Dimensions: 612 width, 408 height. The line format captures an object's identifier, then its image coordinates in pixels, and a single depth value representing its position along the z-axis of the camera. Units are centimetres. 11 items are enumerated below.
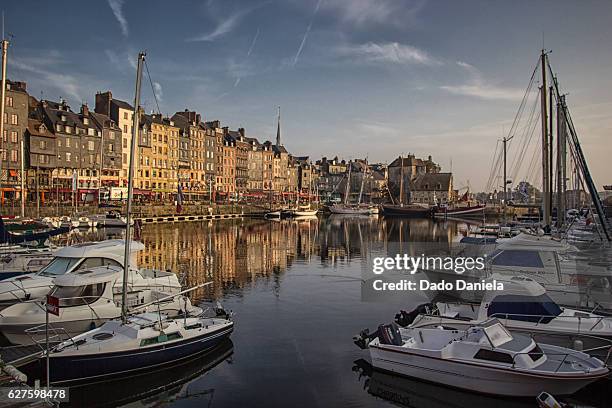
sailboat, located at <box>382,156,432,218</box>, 12369
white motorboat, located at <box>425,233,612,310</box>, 2008
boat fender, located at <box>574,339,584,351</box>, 1512
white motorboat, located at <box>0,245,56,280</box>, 2805
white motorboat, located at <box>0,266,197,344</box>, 1806
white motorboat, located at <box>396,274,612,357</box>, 1552
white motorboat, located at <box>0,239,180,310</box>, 2009
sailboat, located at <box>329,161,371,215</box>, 12888
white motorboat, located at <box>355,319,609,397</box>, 1369
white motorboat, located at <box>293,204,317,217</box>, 11251
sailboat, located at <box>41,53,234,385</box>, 1472
